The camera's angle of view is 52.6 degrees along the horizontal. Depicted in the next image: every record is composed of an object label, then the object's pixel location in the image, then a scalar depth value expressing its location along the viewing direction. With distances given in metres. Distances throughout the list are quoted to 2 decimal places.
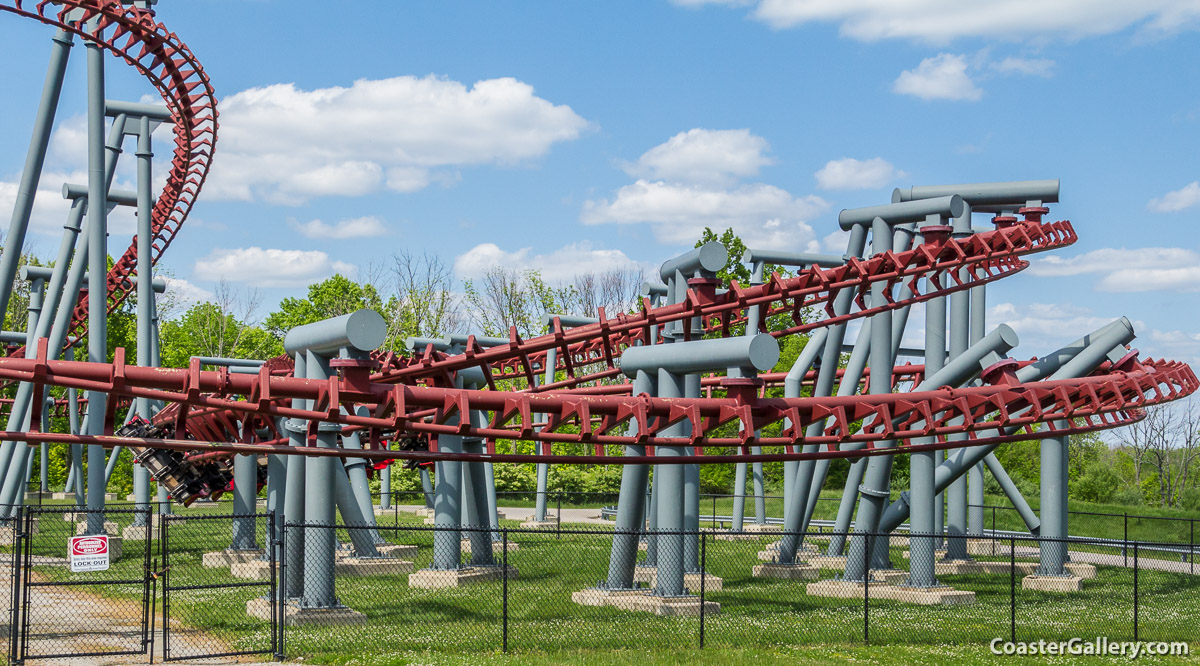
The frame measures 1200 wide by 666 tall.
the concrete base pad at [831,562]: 19.66
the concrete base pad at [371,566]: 18.16
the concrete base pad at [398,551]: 21.14
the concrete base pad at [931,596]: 16.39
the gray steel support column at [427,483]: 28.48
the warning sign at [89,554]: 11.57
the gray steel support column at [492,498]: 23.06
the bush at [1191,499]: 37.39
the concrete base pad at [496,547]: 22.30
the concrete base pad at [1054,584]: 18.31
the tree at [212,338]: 51.86
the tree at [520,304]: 57.42
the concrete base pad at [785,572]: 18.78
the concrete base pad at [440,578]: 17.02
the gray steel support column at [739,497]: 25.73
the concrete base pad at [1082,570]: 20.06
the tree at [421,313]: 55.62
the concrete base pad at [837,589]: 16.72
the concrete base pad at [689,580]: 16.67
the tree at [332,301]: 55.55
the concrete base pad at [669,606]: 14.25
